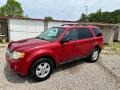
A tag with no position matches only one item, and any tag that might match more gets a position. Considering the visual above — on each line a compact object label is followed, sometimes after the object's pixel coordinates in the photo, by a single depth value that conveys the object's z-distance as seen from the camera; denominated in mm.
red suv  2571
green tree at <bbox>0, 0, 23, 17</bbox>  28948
